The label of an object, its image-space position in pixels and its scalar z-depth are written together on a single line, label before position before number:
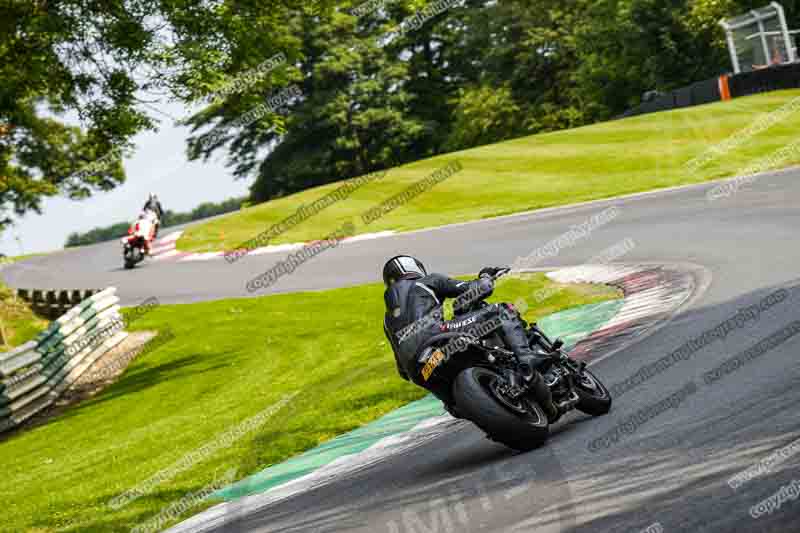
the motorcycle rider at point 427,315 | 7.63
